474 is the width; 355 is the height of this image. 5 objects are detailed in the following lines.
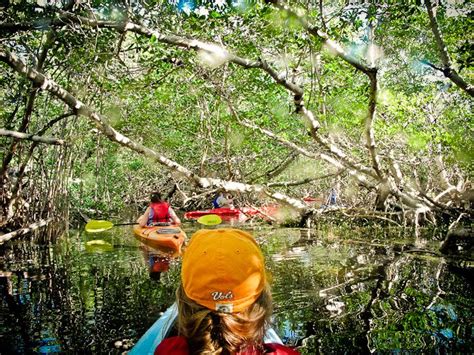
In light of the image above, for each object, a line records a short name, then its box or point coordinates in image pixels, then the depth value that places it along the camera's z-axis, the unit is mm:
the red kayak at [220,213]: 13203
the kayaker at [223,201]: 14305
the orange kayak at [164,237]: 7980
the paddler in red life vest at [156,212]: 9242
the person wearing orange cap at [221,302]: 1334
